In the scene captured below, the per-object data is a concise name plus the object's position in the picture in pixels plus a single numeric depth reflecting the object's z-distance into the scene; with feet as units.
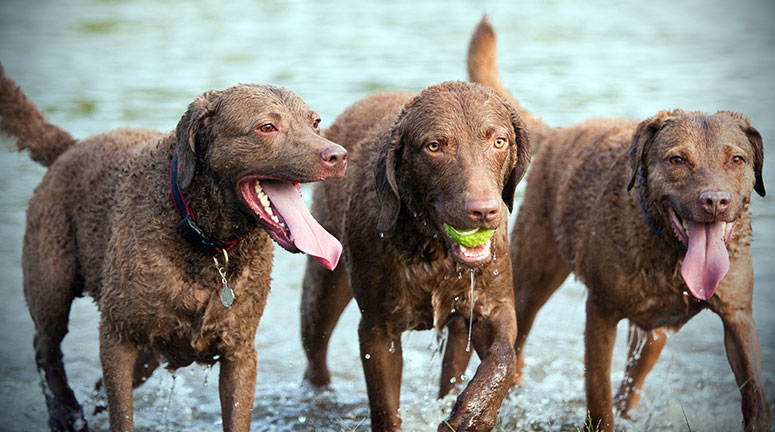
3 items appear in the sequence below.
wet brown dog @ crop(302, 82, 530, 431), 32.48
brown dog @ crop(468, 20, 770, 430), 35.42
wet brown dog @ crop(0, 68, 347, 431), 31.17
